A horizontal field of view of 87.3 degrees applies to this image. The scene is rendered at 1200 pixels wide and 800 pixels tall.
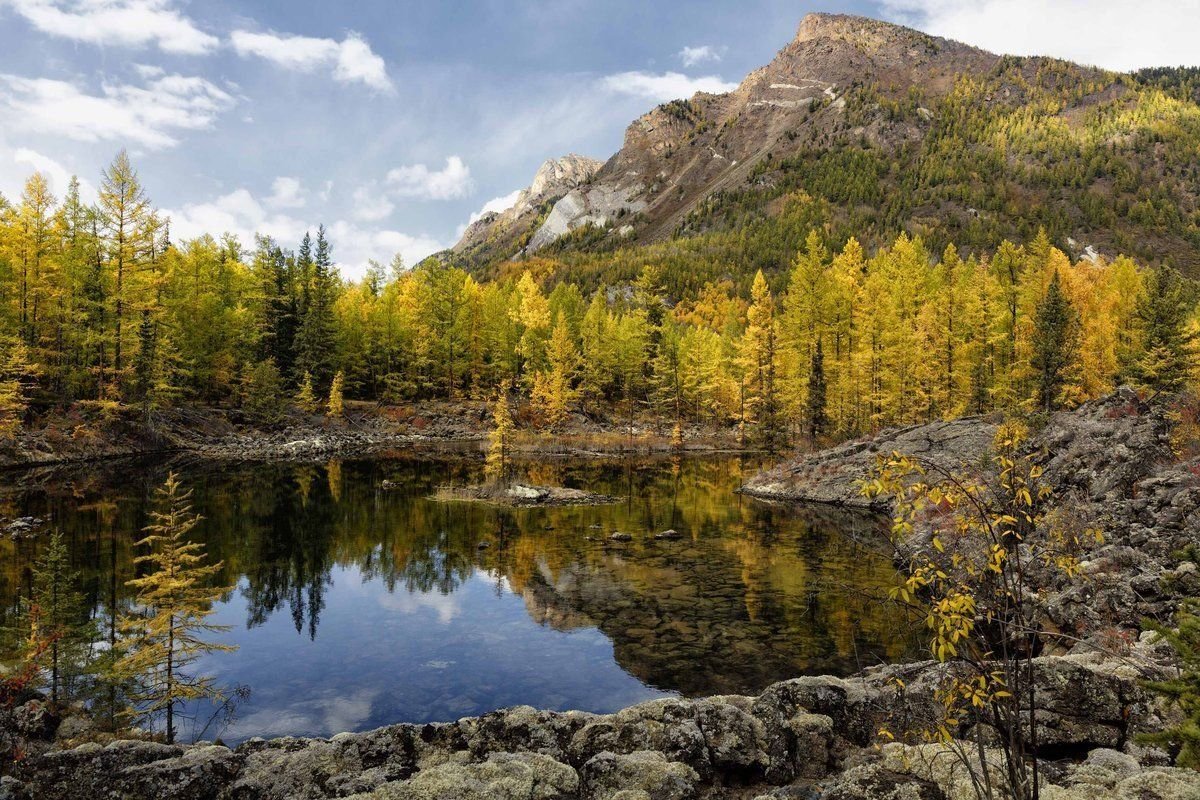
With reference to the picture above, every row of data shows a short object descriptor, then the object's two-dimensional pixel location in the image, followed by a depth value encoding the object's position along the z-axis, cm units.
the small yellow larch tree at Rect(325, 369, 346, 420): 6569
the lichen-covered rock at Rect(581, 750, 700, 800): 663
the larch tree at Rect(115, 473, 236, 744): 1116
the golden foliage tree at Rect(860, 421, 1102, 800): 434
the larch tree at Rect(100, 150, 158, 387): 4588
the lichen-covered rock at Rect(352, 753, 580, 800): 620
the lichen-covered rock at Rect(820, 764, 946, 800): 584
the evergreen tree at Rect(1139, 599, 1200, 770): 584
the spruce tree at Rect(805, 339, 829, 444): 5116
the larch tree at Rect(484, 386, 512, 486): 4075
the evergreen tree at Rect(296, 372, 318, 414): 6538
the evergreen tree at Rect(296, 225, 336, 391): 7069
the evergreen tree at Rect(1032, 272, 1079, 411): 3700
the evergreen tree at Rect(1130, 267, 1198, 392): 3841
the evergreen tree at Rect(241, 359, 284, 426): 5897
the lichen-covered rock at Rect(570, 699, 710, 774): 765
